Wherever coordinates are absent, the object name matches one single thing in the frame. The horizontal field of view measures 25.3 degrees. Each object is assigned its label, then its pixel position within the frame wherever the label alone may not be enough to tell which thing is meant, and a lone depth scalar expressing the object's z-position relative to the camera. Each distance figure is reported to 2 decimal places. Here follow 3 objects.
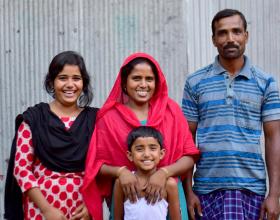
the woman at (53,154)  3.62
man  3.74
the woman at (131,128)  3.66
